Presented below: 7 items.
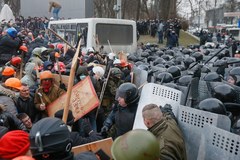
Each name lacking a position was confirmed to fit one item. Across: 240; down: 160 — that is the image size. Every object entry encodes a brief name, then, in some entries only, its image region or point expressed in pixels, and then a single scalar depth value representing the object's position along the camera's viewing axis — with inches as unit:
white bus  308.9
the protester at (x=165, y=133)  78.5
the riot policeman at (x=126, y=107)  111.1
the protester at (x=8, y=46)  236.0
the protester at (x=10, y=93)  110.5
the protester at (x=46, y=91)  132.1
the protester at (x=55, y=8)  532.3
